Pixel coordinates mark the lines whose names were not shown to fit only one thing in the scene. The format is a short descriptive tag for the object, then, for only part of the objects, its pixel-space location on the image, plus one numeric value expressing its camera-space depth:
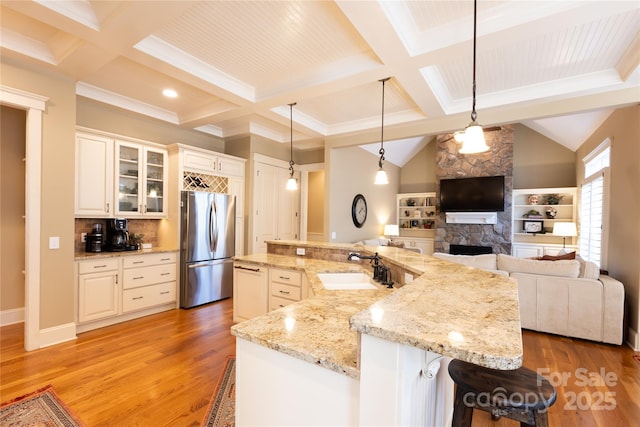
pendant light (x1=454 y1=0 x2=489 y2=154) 1.92
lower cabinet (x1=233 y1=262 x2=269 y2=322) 3.23
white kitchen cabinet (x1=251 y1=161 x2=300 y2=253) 5.20
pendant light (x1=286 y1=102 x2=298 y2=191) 3.86
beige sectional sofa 3.15
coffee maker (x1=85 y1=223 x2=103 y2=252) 3.56
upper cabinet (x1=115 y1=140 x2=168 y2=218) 3.81
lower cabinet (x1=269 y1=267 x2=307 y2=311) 2.94
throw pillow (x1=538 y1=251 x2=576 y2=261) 3.78
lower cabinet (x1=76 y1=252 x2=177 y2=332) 3.29
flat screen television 6.76
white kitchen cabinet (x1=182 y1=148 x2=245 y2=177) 4.29
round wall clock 6.12
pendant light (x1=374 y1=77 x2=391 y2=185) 3.35
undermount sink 2.60
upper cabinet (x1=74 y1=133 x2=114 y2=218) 3.40
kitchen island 0.86
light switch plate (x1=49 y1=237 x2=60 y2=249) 2.94
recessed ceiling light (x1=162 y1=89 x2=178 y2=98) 3.53
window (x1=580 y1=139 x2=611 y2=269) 4.10
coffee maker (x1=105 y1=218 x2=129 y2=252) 3.69
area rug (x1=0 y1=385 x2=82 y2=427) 1.86
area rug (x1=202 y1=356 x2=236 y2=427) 1.89
